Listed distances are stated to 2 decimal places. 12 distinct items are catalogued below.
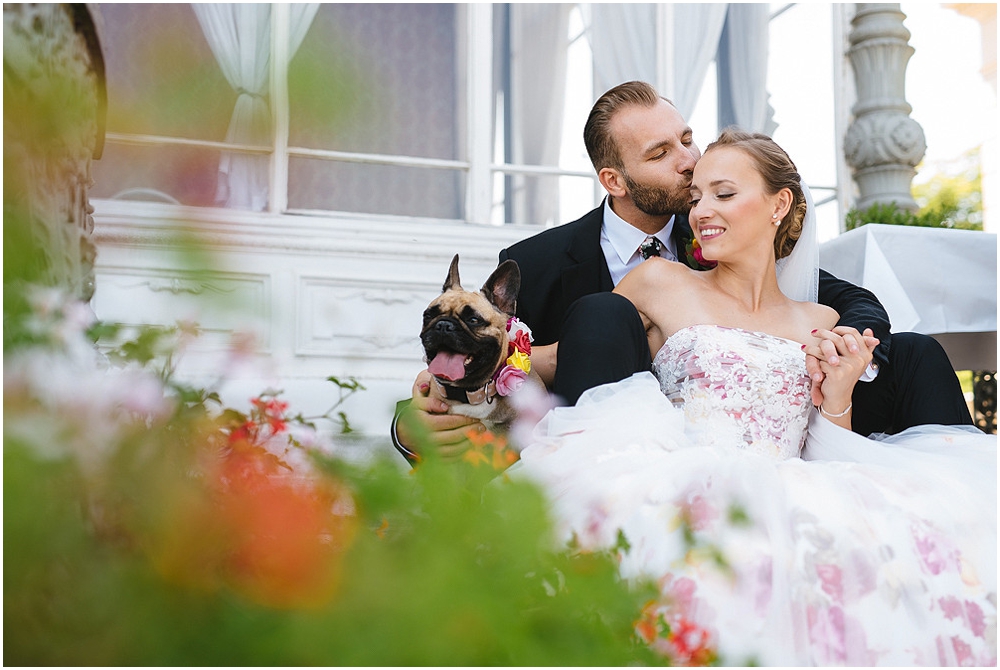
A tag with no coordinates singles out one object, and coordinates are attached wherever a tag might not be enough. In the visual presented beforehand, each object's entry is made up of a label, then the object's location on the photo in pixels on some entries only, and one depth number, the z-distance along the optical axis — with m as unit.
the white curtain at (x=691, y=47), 5.56
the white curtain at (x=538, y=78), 6.32
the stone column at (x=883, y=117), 5.29
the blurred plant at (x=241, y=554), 0.37
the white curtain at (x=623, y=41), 5.54
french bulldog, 2.07
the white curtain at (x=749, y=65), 5.93
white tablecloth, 3.12
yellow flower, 2.00
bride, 1.18
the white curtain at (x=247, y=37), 4.58
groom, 1.90
